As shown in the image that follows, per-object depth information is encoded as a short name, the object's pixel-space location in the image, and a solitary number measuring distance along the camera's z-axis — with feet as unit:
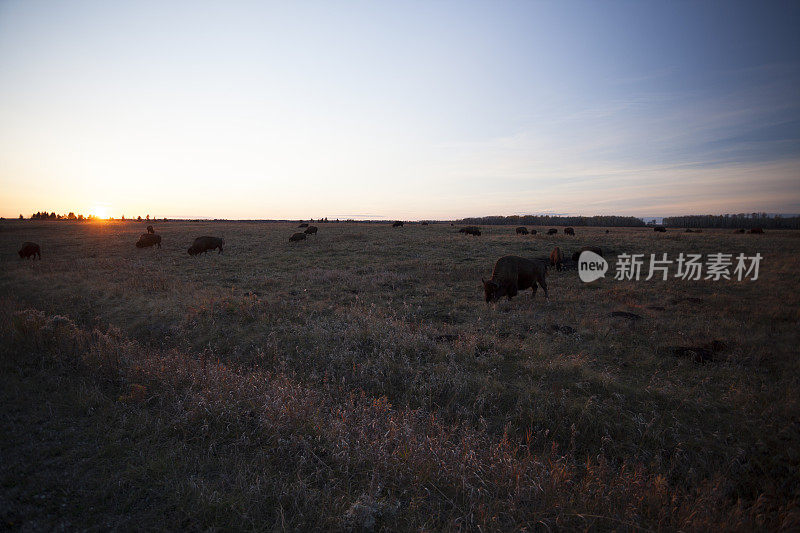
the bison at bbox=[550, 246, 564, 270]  70.90
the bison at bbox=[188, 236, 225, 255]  89.92
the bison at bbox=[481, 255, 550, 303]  43.19
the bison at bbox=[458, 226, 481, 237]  155.41
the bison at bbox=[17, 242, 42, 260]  78.59
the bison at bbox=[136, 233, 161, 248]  103.76
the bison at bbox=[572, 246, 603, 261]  76.59
